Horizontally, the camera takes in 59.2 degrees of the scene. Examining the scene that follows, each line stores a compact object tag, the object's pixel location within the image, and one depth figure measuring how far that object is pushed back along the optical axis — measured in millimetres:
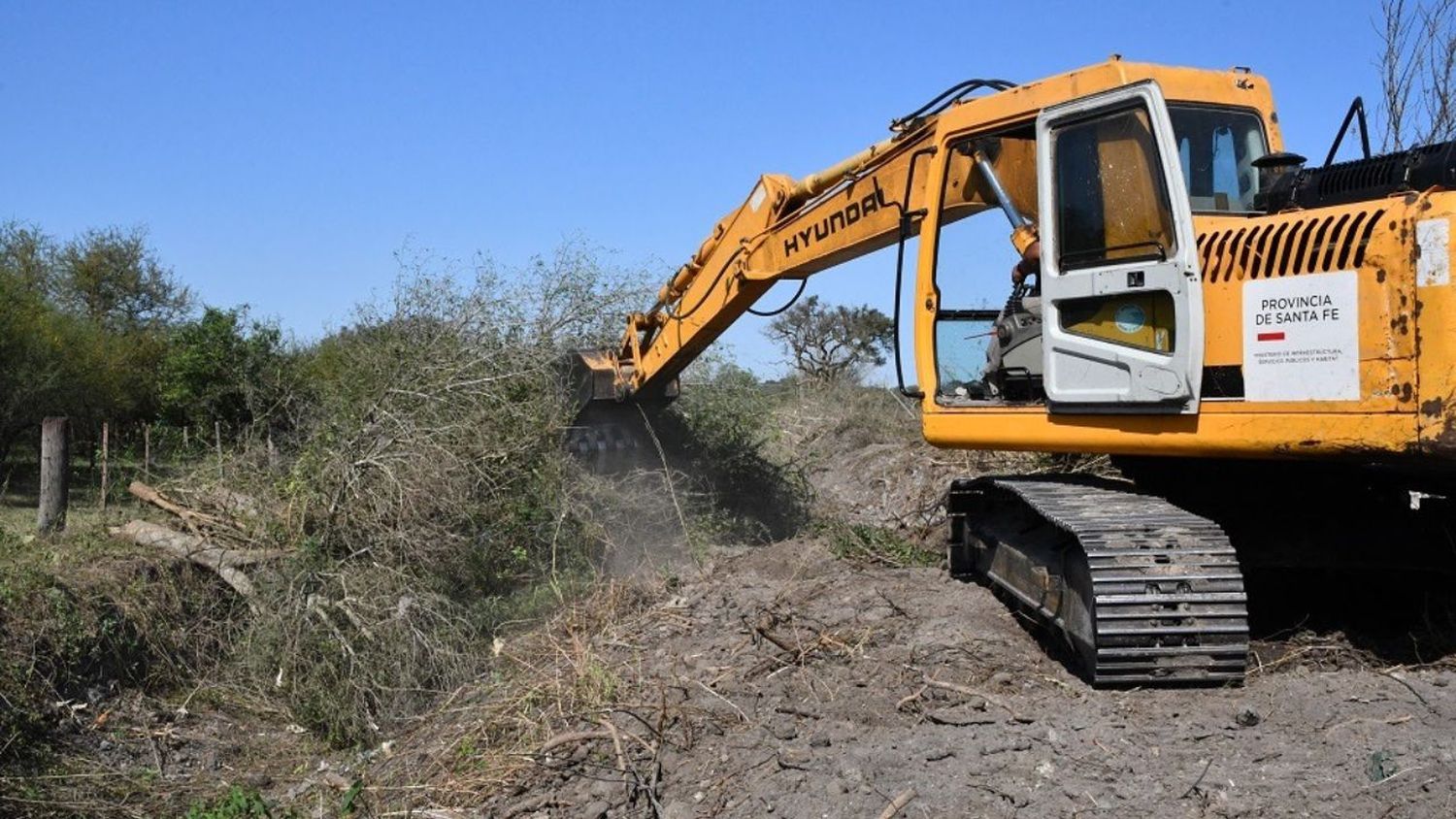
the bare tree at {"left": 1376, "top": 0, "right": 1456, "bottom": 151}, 9281
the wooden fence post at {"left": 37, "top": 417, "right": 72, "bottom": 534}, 9422
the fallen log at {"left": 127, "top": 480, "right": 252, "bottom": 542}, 8219
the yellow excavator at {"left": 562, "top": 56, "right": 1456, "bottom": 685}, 4672
